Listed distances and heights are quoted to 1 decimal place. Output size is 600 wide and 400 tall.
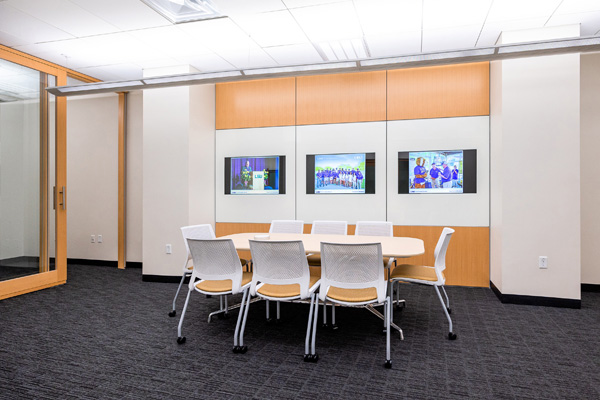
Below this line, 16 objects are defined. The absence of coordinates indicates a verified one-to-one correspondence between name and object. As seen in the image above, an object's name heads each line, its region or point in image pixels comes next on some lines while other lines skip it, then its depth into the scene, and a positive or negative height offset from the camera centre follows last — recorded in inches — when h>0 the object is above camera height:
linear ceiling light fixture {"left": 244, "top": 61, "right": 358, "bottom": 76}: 155.5 +57.2
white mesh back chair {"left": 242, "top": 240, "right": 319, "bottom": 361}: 112.8 -23.1
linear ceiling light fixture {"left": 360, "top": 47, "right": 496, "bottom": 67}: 140.8 +57.2
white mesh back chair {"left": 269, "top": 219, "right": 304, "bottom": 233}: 188.3 -14.8
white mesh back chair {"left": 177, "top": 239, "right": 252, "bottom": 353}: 118.2 -23.9
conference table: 125.0 -17.7
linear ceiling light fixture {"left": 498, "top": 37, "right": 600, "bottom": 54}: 131.3 +57.0
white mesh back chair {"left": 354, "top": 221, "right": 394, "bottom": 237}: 174.2 -14.5
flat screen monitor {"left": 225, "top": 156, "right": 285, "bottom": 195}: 230.8 +14.8
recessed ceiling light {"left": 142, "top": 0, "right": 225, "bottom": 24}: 146.9 +78.9
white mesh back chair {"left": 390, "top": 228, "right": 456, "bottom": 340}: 130.1 -28.8
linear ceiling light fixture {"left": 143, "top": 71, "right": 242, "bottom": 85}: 167.5 +57.4
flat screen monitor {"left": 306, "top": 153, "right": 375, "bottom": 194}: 215.6 +15.1
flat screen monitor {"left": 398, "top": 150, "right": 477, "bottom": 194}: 200.2 +15.3
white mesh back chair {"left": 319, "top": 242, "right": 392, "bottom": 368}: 106.3 -22.7
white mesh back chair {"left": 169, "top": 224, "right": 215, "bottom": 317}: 153.6 -16.2
